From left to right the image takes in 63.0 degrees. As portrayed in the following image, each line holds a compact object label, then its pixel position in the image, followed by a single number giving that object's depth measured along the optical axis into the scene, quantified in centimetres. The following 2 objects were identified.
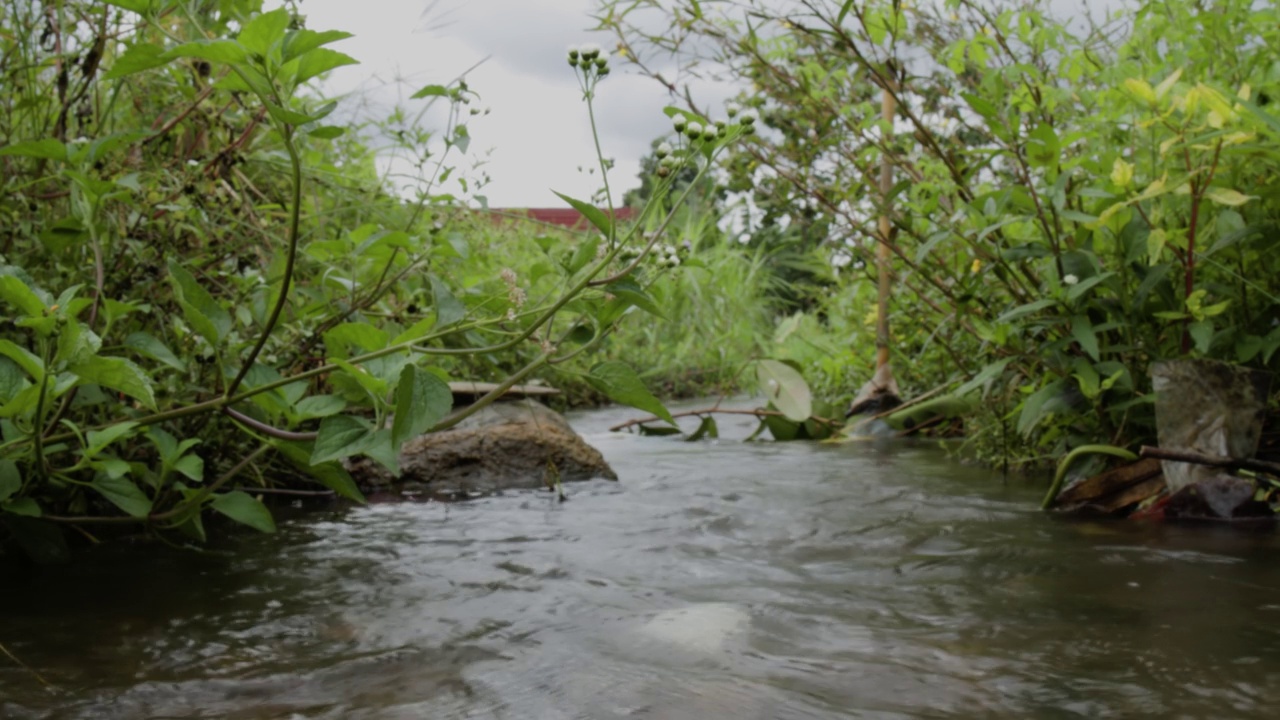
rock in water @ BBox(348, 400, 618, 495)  365
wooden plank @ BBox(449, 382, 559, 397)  393
